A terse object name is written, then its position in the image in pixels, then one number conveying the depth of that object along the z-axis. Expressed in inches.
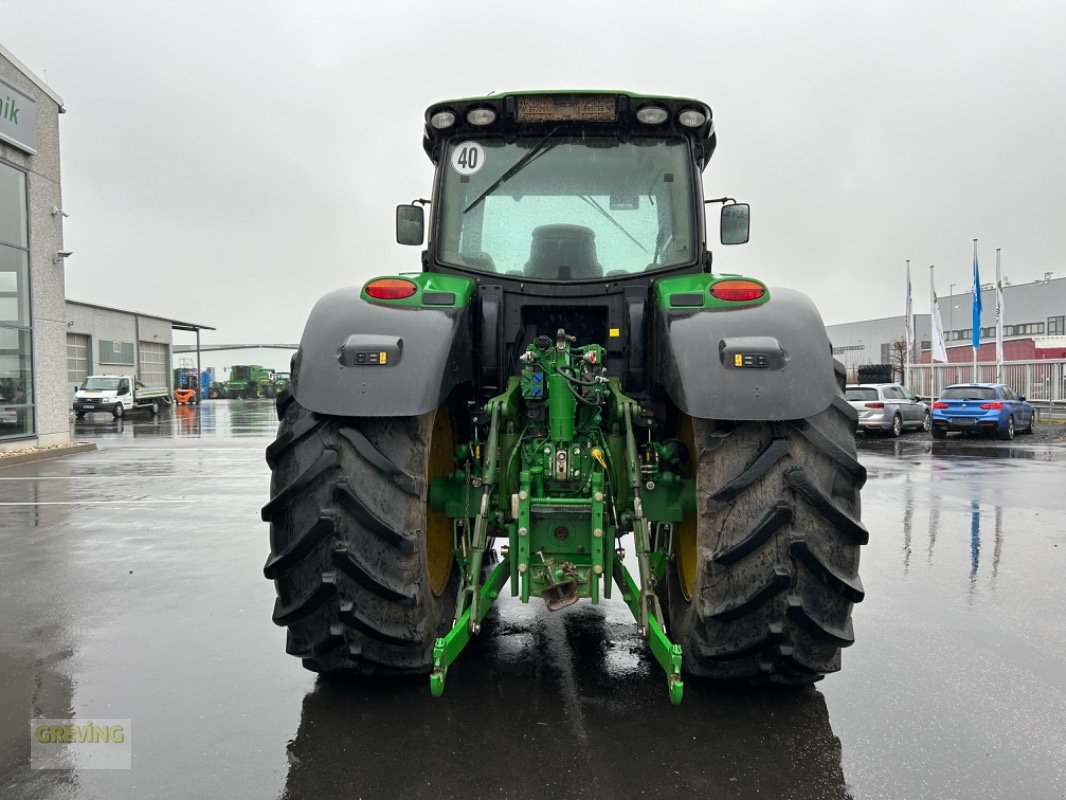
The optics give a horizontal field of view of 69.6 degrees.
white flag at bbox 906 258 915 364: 1200.8
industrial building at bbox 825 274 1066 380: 1609.3
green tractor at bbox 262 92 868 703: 114.2
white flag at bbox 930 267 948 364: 1074.1
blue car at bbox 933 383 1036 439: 767.7
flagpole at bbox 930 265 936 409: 1135.6
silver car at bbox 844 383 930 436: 780.6
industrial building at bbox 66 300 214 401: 1574.8
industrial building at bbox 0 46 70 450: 591.8
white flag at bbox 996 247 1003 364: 1051.9
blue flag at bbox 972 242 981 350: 1027.5
